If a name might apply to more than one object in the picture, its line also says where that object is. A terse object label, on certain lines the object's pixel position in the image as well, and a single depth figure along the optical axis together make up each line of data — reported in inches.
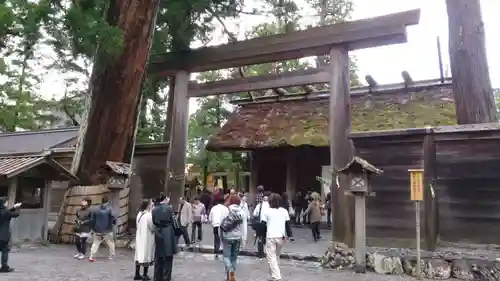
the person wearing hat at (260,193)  522.6
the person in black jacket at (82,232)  401.4
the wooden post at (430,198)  346.9
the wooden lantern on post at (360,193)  356.5
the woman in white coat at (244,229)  347.7
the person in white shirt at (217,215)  442.0
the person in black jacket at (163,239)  283.4
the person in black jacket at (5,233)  326.6
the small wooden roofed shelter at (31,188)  463.4
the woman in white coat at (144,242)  300.5
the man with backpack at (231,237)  308.3
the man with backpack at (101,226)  392.2
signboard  326.3
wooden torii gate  388.5
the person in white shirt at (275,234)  315.9
